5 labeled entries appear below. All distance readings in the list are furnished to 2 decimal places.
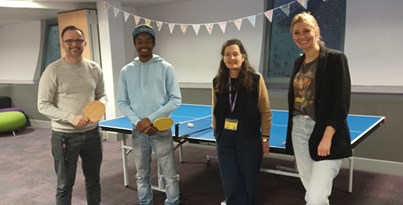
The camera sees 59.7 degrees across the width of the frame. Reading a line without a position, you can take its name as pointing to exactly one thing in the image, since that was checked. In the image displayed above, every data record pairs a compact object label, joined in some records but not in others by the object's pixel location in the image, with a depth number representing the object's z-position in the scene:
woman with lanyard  2.47
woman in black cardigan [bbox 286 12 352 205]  1.88
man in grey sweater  2.33
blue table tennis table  2.85
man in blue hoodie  2.66
